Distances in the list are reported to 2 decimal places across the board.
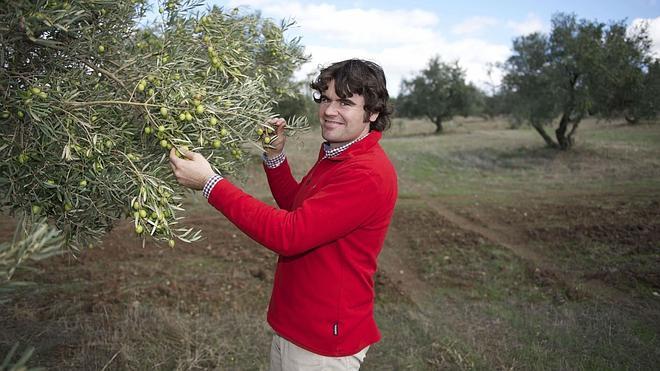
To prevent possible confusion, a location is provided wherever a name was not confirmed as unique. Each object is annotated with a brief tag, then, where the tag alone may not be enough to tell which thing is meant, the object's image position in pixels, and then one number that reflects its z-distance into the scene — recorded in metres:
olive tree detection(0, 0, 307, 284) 2.70
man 2.86
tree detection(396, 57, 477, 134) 45.16
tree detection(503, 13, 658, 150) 22.14
